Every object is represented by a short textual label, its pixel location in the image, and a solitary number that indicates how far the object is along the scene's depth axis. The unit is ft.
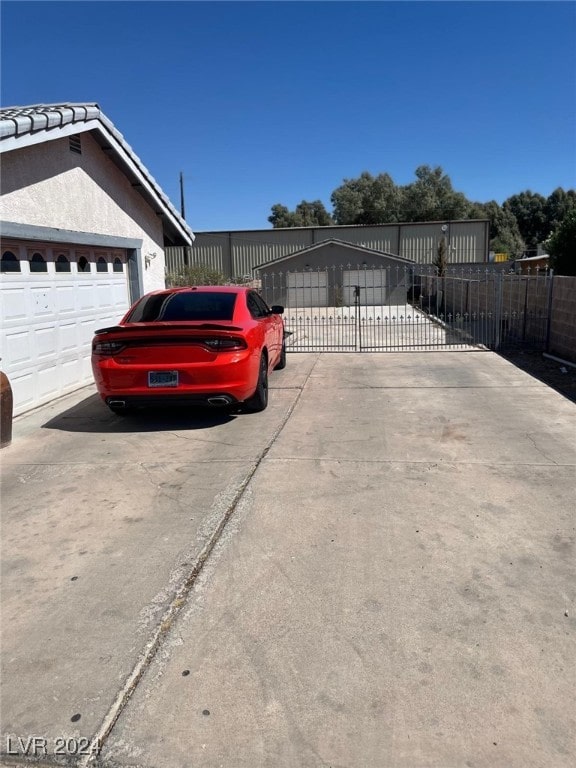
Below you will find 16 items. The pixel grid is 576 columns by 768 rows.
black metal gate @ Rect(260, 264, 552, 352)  44.37
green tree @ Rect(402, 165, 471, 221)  195.42
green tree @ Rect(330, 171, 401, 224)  198.80
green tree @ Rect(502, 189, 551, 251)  232.32
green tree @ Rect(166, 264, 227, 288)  74.09
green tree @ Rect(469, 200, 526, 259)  207.92
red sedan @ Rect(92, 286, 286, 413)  21.09
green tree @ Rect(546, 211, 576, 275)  45.47
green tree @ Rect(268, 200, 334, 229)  233.14
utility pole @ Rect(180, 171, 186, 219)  138.10
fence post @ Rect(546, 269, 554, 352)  41.06
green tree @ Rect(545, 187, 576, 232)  224.12
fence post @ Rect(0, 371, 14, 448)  20.57
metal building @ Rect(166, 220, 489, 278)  138.72
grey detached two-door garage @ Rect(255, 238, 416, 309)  110.11
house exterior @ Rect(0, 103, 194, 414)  24.31
